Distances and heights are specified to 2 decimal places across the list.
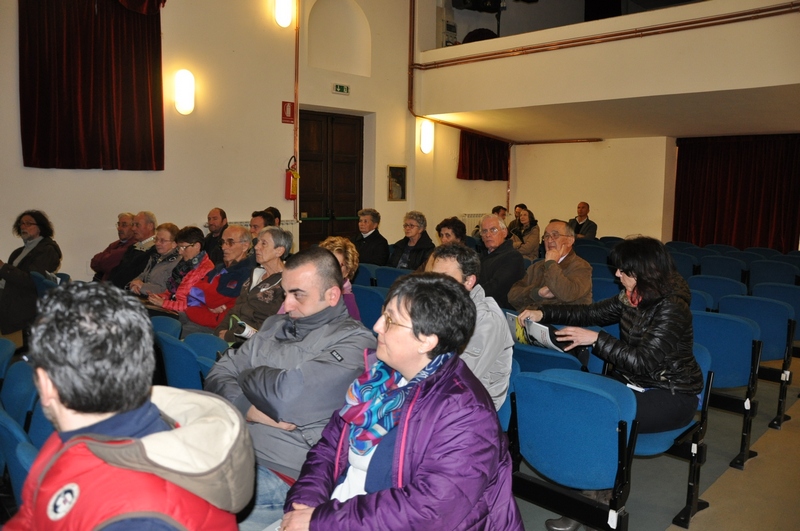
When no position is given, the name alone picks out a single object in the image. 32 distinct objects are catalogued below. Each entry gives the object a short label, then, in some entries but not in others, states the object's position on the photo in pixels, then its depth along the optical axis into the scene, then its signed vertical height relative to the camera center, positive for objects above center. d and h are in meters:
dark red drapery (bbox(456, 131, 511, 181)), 11.91 +0.72
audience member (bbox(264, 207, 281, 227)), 7.33 -0.28
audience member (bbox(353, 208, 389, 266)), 6.63 -0.54
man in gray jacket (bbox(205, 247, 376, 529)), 2.10 -0.65
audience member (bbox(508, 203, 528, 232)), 9.24 -0.39
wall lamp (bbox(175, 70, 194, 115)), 7.68 +1.20
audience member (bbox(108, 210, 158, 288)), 5.71 -0.72
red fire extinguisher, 8.91 +0.14
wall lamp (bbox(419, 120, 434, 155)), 10.90 +1.00
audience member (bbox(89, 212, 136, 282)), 6.31 -0.69
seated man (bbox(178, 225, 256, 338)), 4.39 -0.75
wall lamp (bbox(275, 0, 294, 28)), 8.55 +2.45
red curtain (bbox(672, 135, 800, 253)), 10.98 +0.17
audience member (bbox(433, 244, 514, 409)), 2.57 -0.63
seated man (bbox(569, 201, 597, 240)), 10.32 -0.48
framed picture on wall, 10.59 +0.16
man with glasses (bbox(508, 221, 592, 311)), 4.13 -0.56
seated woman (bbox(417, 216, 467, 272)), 5.56 -0.33
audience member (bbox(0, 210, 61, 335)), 4.87 -0.72
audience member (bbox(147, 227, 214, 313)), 4.81 -0.67
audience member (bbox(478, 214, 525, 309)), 4.66 -0.52
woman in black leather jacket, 2.64 -0.63
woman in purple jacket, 1.51 -0.64
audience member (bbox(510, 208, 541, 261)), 8.00 -0.56
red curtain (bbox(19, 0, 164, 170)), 6.50 +1.12
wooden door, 9.65 +0.26
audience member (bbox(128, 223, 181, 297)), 5.30 -0.68
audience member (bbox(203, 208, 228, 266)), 6.62 -0.47
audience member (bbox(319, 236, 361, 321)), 3.97 -0.40
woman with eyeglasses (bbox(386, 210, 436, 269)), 6.29 -0.54
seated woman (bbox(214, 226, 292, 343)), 3.75 -0.62
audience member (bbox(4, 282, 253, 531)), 1.03 -0.44
